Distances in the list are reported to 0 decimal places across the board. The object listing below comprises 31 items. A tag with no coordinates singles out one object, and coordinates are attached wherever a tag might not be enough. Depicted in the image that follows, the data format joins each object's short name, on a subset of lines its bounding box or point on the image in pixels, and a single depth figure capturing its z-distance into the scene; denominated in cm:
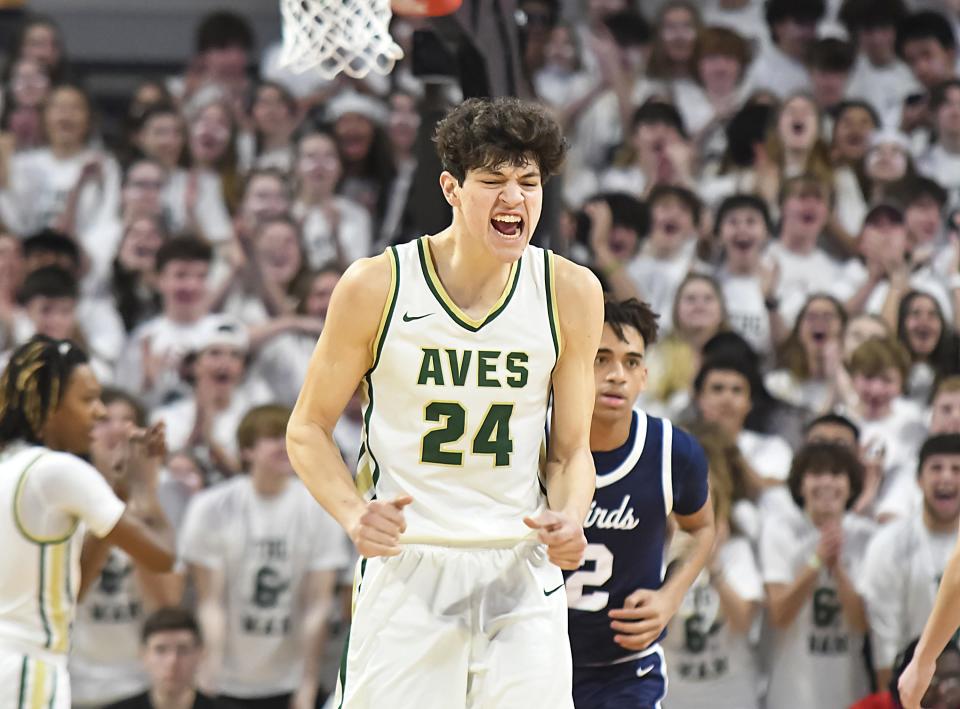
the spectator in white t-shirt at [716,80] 2146
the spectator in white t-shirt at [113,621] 1472
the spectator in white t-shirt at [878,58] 2186
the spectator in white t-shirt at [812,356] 1718
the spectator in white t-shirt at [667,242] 1875
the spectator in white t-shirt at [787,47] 2217
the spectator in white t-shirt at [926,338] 1713
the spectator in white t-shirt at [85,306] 1822
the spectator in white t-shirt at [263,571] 1488
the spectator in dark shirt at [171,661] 1404
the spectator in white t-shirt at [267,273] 1827
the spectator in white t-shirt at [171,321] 1749
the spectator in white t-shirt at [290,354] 1738
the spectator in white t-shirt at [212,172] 2029
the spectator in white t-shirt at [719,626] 1416
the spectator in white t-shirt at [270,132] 2115
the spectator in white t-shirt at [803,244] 1886
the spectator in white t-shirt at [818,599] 1450
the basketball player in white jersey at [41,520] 1020
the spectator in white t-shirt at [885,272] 1815
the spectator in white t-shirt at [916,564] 1439
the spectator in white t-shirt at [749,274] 1794
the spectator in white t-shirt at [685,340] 1690
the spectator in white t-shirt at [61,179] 2040
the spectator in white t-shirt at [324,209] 1978
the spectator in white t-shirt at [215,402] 1634
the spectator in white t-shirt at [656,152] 2032
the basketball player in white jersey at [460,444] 851
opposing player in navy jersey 1042
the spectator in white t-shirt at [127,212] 1948
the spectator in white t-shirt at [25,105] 2099
